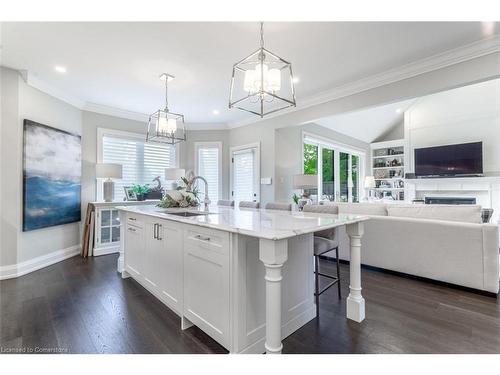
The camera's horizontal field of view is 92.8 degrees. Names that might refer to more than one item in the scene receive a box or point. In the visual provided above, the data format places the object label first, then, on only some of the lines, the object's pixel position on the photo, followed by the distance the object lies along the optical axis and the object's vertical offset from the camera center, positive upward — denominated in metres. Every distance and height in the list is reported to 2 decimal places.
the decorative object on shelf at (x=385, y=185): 8.21 +0.15
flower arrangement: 2.95 -0.11
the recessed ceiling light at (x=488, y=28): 2.28 +1.58
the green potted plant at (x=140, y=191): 4.66 -0.01
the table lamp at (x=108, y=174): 4.04 +0.29
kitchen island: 1.39 -0.60
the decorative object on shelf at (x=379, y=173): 8.47 +0.58
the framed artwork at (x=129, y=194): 4.62 -0.06
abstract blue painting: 3.22 +0.22
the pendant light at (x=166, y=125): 3.01 +0.83
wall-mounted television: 5.97 +0.76
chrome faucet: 3.17 -0.14
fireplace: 6.04 -0.30
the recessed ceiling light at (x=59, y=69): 3.01 +1.57
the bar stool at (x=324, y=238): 2.18 -0.47
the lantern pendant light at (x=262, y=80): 1.72 +0.84
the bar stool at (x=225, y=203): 3.49 -0.19
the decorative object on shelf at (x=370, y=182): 7.50 +0.23
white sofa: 2.43 -0.62
